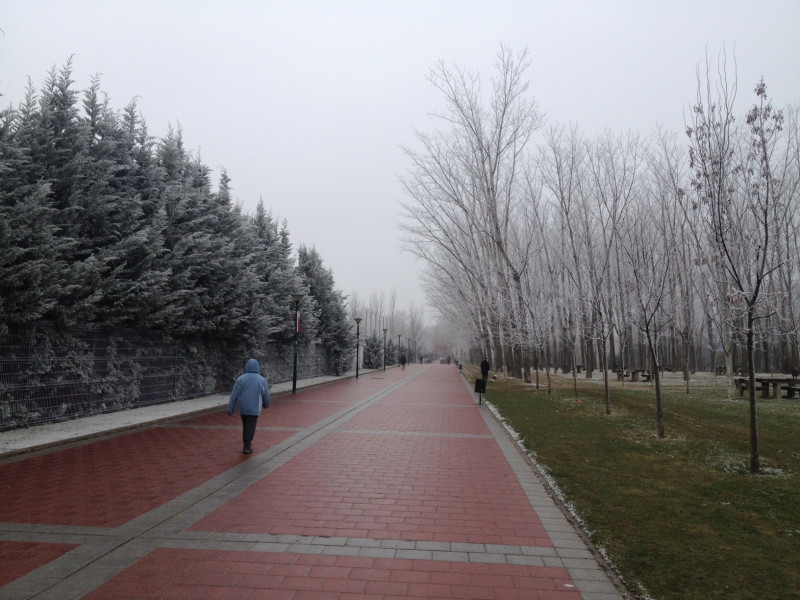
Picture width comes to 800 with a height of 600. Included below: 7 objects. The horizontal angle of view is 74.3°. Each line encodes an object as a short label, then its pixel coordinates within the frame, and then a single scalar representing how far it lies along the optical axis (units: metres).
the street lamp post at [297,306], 19.98
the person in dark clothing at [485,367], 21.76
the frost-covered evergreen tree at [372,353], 52.68
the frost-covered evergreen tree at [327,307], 32.50
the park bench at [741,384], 18.14
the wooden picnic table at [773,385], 17.34
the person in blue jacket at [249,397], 8.22
